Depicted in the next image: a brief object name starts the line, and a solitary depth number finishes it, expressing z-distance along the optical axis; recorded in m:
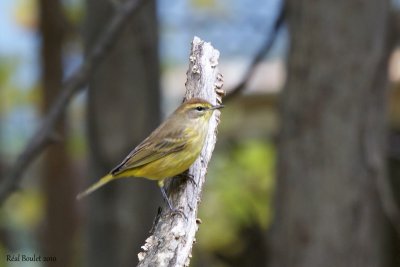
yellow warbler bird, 8.68
